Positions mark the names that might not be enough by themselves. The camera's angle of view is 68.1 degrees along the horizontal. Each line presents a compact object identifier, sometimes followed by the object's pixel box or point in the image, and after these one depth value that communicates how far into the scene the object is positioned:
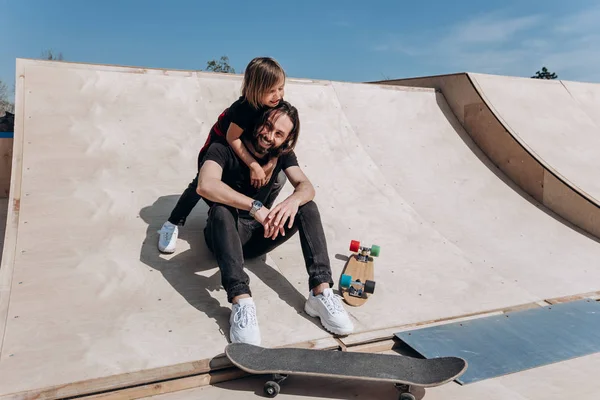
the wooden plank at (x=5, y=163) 4.70
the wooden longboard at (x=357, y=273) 2.89
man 2.41
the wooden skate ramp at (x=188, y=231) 2.33
